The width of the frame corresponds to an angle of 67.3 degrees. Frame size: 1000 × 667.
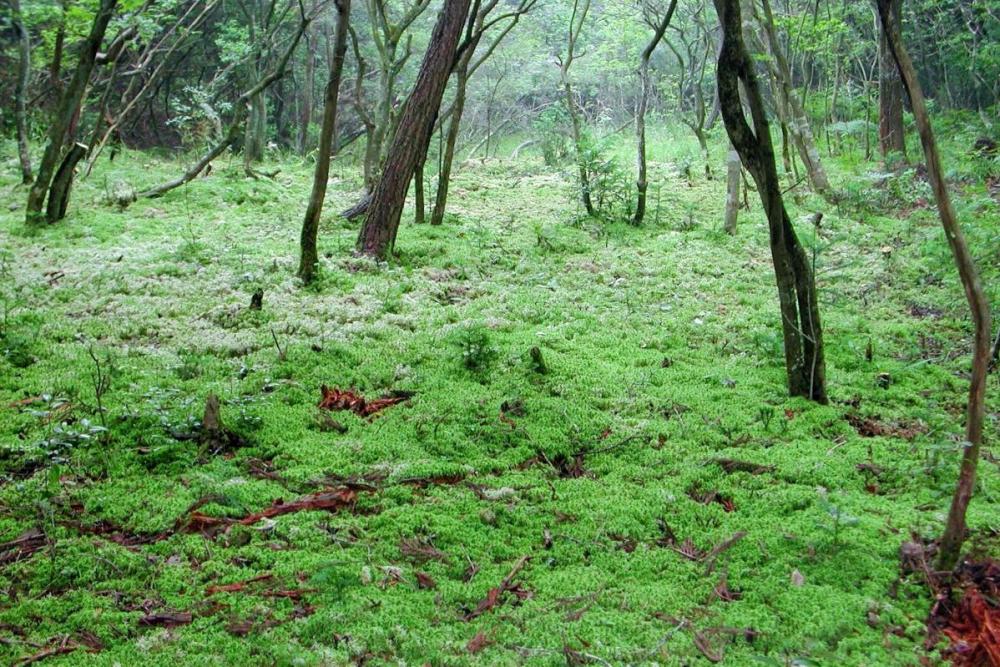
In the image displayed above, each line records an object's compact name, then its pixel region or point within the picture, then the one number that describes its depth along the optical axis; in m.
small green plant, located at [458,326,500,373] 5.73
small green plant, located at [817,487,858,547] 3.51
